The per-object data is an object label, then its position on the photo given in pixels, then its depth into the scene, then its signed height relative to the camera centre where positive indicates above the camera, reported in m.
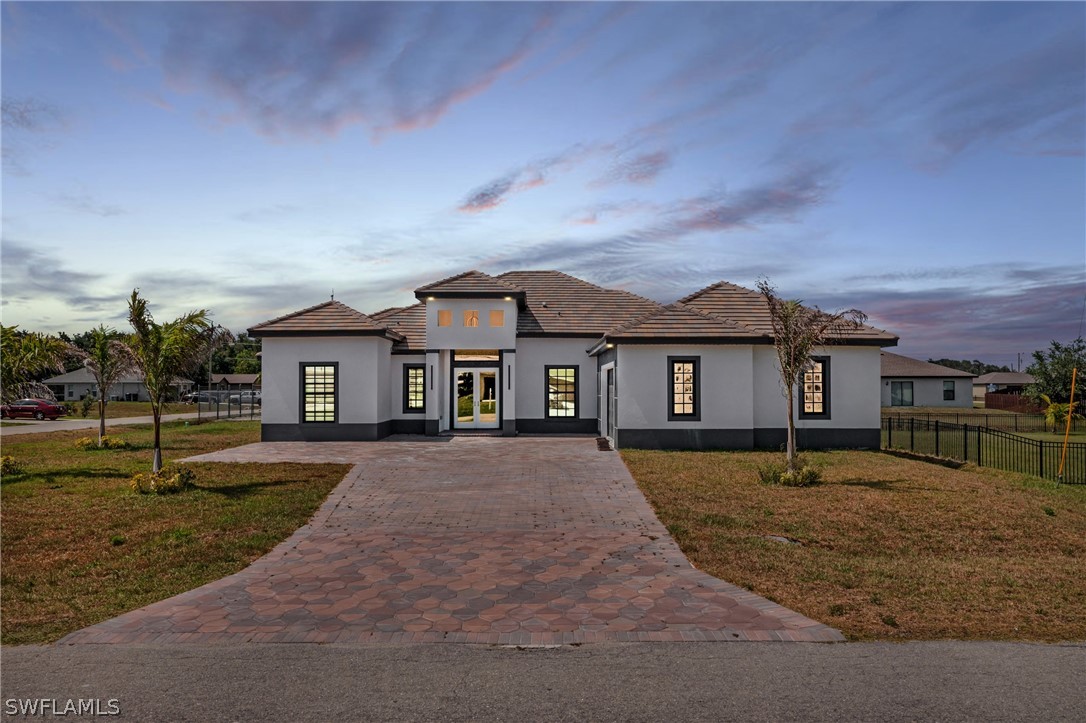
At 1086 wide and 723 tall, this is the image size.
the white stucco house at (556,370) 21.02 +0.30
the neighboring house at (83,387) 78.94 -0.76
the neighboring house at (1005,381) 78.88 -0.49
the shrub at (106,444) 23.23 -2.19
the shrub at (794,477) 14.38 -2.14
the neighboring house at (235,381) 96.11 -0.14
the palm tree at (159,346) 14.82 +0.77
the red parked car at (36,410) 45.88 -2.00
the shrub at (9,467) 16.59 -2.13
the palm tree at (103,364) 23.89 +0.61
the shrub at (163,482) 13.34 -2.03
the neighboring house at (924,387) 54.09 -0.78
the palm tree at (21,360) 16.20 +0.51
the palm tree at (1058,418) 33.88 -2.21
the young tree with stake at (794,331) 15.09 +1.04
